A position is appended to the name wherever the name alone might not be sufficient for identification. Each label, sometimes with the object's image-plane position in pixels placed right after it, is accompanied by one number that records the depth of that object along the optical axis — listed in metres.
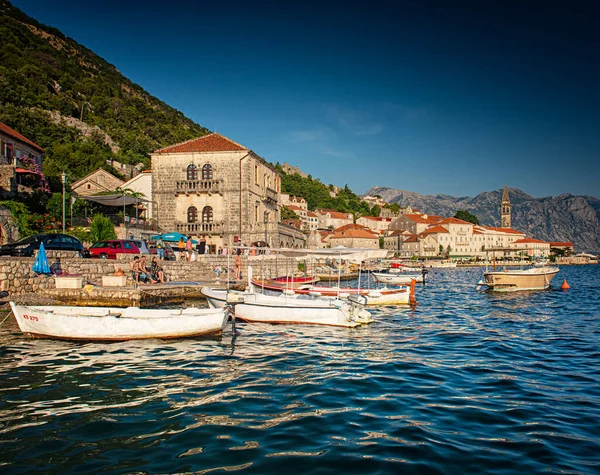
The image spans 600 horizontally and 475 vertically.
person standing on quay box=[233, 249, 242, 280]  30.04
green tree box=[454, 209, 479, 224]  165.38
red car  26.45
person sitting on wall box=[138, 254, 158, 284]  23.88
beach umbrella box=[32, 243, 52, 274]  20.83
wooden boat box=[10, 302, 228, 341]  13.95
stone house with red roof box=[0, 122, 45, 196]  32.01
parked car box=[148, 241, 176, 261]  30.64
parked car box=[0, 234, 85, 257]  23.47
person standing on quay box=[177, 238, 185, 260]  32.16
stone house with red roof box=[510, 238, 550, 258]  139.68
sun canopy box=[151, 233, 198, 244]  35.03
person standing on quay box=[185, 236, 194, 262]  30.47
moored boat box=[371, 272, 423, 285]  44.51
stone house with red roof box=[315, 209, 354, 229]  147.62
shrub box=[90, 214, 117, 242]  32.50
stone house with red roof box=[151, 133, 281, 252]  40.31
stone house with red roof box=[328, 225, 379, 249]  115.38
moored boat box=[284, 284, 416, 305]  25.67
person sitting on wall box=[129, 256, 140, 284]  23.14
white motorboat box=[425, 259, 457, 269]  105.75
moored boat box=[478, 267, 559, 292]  34.12
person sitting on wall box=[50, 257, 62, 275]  22.72
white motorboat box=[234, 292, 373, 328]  17.89
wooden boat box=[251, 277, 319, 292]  25.50
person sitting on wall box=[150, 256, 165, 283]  25.82
